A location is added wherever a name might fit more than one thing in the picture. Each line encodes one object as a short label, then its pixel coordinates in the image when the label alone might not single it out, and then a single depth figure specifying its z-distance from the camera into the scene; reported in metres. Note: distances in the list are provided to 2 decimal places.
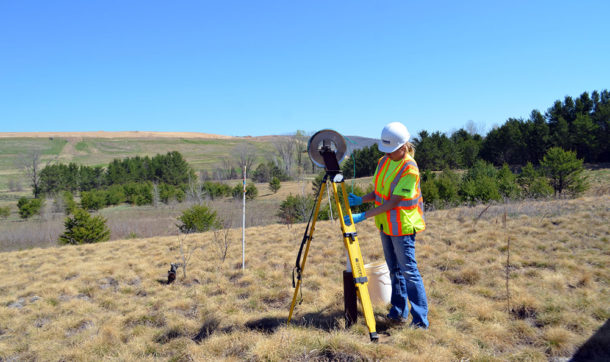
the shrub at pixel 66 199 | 32.75
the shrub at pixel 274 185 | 40.59
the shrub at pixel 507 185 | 18.12
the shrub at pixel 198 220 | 15.23
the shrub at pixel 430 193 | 18.05
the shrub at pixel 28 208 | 30.91
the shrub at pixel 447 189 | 18.67
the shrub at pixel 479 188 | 17.06
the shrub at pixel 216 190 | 40.29
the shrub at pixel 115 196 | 39.84
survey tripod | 2.95
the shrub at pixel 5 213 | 31.01
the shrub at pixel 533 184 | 17.72
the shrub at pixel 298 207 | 18.36
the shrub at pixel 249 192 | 37.51
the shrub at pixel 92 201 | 35.01
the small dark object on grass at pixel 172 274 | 5.80
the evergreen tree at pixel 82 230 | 14.27
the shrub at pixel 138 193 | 39.06
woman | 3.01
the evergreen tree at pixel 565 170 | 19.34
